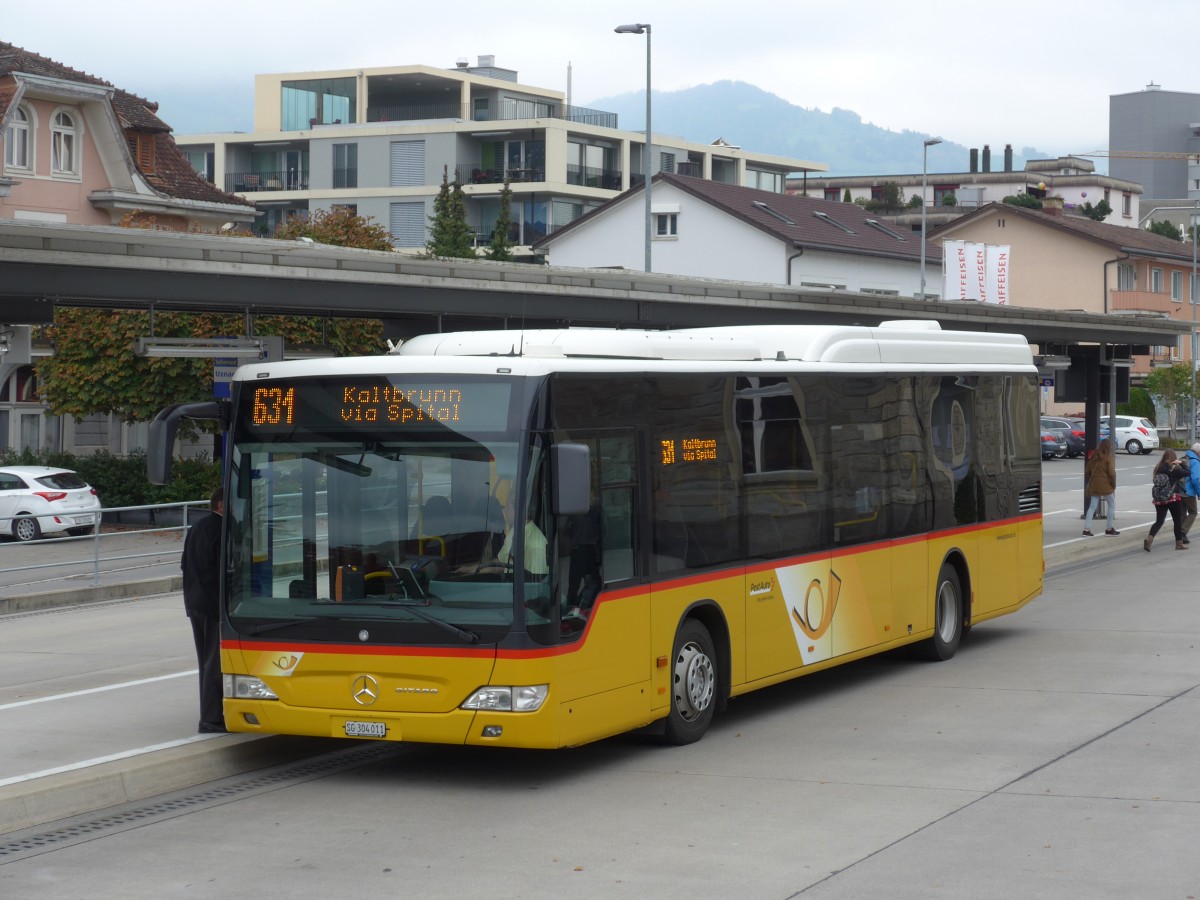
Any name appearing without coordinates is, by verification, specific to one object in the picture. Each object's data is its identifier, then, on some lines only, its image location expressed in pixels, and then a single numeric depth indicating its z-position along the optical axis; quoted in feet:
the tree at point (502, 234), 210.18
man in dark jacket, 36.58
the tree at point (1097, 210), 400.47
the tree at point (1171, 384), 250.98
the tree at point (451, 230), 199.93
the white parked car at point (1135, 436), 233.96
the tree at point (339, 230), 130.00
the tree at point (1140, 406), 267.59
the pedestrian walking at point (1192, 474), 93.40
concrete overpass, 55.06
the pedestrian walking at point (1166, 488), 92.48
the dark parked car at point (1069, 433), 219.82
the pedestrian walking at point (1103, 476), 98.27
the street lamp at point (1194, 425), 234.79
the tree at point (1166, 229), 419.95
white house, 218.79
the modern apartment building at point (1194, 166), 648.79
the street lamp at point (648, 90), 134.31
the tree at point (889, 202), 421.59
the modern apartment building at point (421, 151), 279.49
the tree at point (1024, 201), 371.35
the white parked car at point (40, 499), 106.32
